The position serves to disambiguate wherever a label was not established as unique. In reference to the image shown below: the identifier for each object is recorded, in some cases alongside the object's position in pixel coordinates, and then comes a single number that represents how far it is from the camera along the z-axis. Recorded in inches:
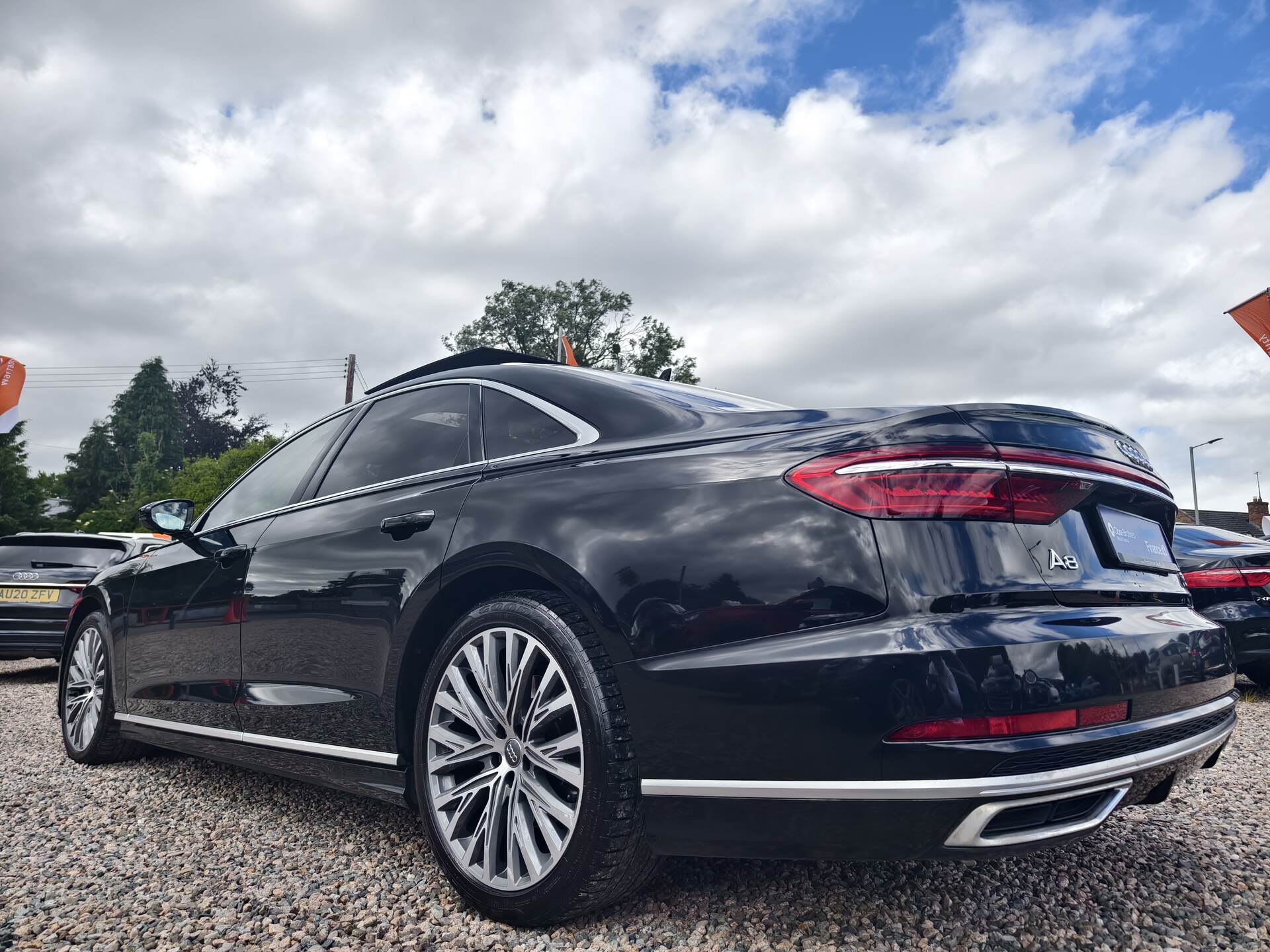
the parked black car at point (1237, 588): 236.1
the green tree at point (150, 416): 2443.4
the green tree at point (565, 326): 1863.9
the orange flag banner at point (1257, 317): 629.9
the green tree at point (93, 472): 2228.1
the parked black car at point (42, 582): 335.3
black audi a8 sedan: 70.9
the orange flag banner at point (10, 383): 957.2
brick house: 1875.0
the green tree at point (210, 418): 2134.6
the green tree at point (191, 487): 1376.7
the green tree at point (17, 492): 1534.2
